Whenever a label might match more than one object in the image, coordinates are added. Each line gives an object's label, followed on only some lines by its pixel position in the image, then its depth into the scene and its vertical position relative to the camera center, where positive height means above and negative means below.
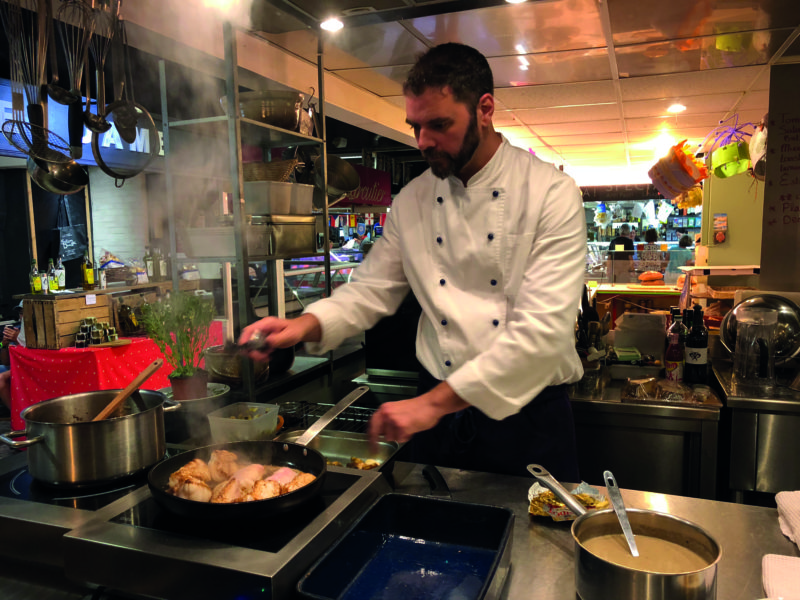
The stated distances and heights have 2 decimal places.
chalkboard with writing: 3.28 +0.33
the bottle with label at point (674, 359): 2.78 -0.58
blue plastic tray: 0.96 -0.56
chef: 1.35 -0.13
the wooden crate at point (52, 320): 4.29 -0.57
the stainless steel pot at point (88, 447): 1.21 -0.43
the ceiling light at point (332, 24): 2.45 +0.96
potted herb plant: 1.82 -0.31
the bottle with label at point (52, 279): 4.56 -0.28
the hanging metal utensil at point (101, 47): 1.93 +0.66
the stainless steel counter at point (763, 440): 2.44 -0.85
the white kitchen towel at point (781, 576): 0.94 -0.56
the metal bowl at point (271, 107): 2.89 +0.65
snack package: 1.20 -0.55
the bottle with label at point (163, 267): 5.52 -0.24
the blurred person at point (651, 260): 7.98 -0.34
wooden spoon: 1.34 -0.35
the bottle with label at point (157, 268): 5.48 -0.25
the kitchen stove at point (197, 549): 0.89 -0.49
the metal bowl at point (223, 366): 2.45 -0.53
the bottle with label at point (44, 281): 4.42 -0.29
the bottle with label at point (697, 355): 2.73 -0.55
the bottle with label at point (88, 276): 4.76 -0.27
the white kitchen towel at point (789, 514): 1.15 -0.55
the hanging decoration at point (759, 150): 3.51 +0.50
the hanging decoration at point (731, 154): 4.30 +0.58
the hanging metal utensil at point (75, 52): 1.83 +0.61
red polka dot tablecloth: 4.23 -0.93
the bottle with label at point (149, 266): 5.45 -0.23
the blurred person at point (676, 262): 8.05 -0.37
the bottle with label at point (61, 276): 4.63 -0.26
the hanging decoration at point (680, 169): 5.08 +0.56
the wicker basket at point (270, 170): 2.89 +0.34
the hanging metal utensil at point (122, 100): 1.96 +0.51
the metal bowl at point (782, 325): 2.65 -0.41
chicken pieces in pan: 1.07 -0.46
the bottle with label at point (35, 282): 4.40 -0.29
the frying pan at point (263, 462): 0.99 -0.45
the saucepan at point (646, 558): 0.79 -0.48
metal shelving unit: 2.63 +0.52
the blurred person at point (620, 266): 7.91 -0.41
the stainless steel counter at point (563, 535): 1.01 -0.59
